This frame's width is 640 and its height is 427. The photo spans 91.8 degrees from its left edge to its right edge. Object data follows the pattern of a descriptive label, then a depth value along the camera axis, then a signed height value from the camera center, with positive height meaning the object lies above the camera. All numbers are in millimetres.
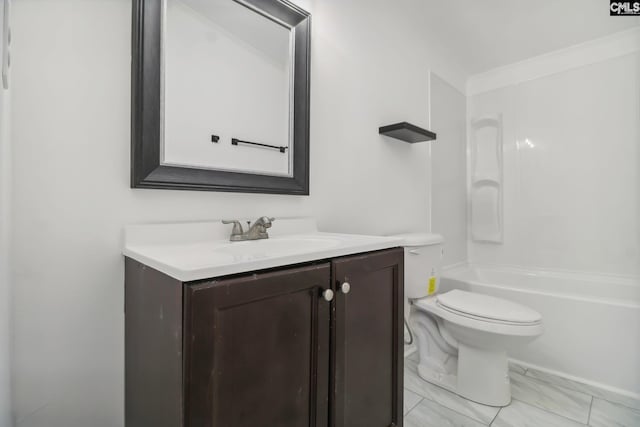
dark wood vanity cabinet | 646 -343
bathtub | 1748 -686
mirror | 984 +438
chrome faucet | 1137 -72
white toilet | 1521 -612
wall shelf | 1808 +491
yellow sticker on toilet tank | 1853 -432
